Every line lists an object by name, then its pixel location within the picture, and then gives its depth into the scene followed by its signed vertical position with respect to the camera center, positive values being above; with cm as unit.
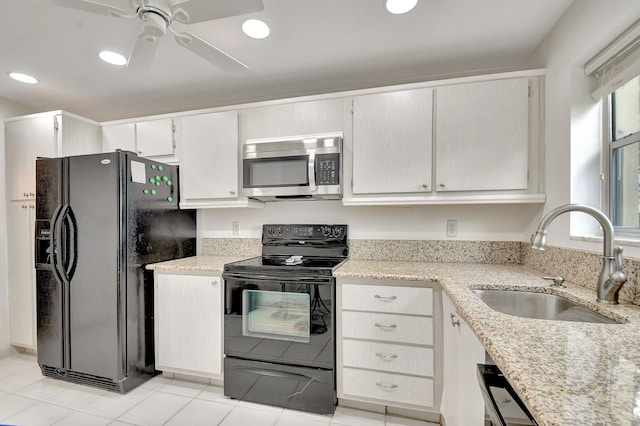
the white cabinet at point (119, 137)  249 +66
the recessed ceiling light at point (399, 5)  142 +104
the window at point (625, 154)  125 +25
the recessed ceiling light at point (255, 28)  160 +107
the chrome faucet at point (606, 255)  105 -18
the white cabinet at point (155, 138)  238 +62
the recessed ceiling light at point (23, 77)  217 +105
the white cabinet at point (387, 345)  161 -81
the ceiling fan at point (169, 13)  114 +84
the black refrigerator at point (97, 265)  194 -39
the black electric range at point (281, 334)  173 -80
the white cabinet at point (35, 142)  236 +60
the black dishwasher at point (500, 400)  67 -52
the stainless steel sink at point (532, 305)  120 -45
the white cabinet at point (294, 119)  205 +68
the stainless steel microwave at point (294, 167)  200 +31
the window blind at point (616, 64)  116 +67
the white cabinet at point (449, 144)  174 +43
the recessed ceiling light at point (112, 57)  189 +106
